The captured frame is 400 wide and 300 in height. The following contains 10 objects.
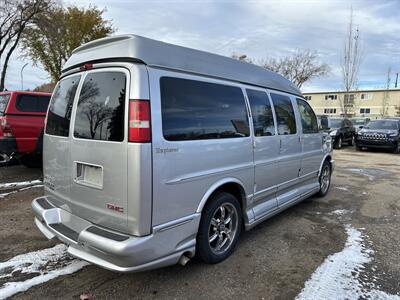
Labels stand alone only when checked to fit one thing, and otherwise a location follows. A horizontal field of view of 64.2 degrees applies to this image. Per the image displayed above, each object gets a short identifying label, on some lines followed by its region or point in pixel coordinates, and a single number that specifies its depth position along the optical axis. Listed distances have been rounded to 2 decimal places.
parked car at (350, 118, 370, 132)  33.06
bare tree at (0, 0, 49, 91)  19.39
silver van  2.63
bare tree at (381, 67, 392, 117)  51.56
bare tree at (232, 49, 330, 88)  33.50
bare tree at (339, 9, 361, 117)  29.08
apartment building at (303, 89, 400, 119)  51.45
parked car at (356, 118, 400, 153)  15.44
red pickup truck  6.89
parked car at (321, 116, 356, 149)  16.77
